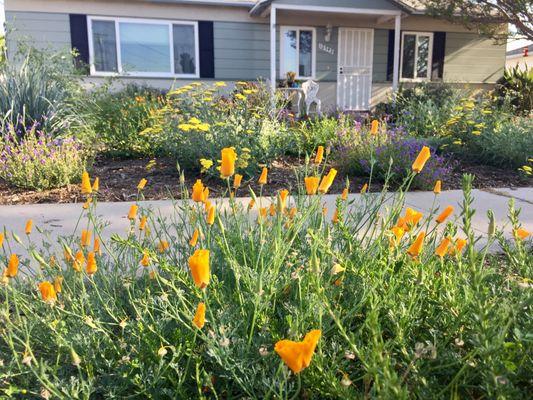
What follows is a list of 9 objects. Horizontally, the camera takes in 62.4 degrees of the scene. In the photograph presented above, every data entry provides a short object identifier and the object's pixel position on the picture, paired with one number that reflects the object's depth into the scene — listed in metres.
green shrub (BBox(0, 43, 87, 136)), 5.46
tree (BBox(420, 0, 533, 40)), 10.93
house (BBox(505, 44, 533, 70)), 26.53
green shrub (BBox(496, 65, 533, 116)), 12.05
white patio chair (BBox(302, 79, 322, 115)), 10.87
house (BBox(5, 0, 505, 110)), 10.73
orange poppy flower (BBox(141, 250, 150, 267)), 1.38
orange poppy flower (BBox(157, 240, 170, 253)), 1.61
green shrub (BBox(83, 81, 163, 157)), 6.05
